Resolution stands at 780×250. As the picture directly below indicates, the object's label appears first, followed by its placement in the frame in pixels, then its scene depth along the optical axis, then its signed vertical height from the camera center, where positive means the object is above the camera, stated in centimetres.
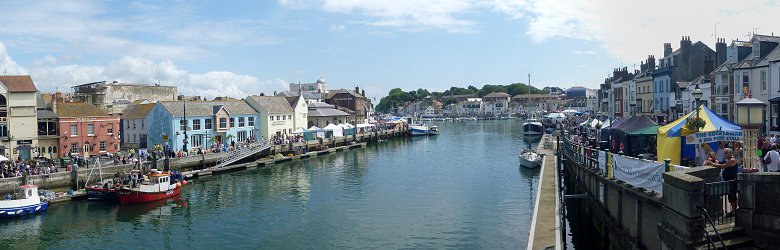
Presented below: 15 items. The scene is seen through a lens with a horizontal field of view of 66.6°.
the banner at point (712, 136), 1898 -69
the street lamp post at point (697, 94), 1869 +66
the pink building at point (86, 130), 5406 -65
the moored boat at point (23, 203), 3322 -451
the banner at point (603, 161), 2215 -170
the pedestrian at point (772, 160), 1501 -119
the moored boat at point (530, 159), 5212 -374
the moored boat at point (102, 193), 3806 -452
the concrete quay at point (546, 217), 1972 -395
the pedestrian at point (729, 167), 1408 -126
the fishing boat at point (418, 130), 11119 -217
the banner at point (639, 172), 1551 -162
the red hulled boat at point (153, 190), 3762 -441
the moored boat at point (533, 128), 9974 -188
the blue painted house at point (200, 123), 6288 -24
